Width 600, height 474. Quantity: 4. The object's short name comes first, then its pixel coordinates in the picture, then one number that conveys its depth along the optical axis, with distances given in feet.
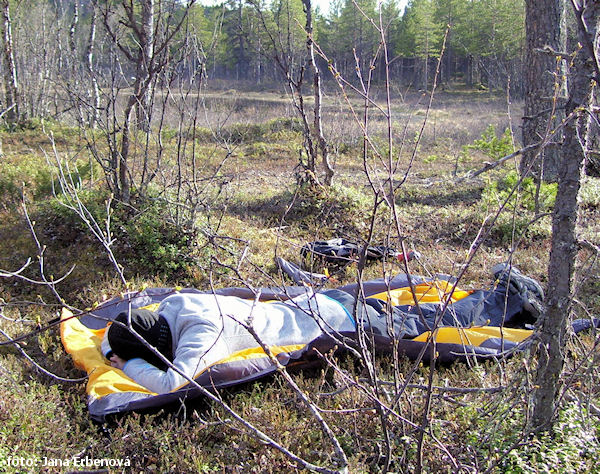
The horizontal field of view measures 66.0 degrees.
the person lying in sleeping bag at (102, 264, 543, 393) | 10.64
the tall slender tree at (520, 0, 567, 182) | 24.62
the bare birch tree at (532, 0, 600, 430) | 6.25
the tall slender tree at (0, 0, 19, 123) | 38.04
